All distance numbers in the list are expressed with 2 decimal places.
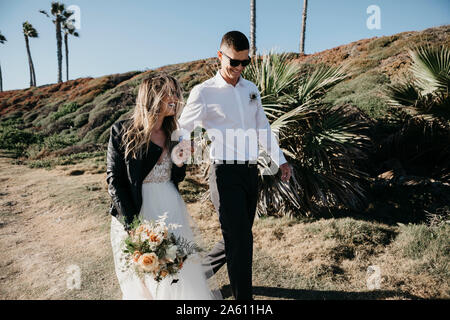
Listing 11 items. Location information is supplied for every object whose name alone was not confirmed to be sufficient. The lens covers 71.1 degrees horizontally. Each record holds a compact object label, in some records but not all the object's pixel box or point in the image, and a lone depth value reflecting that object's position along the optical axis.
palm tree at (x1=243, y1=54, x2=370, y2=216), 5.00
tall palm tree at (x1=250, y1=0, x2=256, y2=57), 18.26
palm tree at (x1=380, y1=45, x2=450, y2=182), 5.42
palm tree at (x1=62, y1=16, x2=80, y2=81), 35.48
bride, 2.43
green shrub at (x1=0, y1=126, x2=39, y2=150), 13.29
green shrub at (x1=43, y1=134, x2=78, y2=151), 13.14
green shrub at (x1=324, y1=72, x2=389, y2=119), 7.54
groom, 2.71
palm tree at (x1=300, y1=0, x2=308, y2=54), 23.35
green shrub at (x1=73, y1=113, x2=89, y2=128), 16.42
